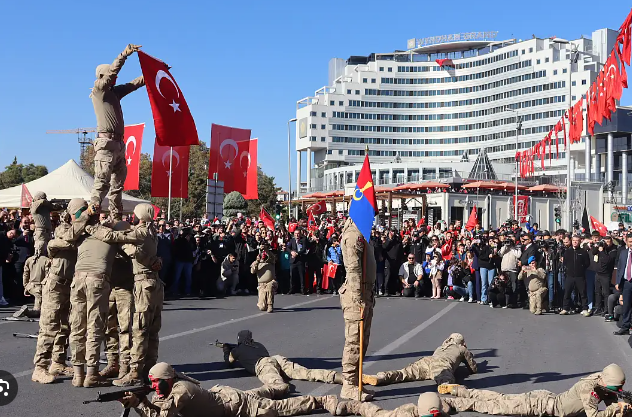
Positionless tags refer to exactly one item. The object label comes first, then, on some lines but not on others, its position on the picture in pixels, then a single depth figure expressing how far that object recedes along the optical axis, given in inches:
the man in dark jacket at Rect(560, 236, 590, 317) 627.8
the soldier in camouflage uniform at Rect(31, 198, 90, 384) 302.7
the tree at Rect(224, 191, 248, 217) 2465.6
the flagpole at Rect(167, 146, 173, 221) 927.0
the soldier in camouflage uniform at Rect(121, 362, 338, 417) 217.9
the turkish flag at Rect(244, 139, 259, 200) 999.6
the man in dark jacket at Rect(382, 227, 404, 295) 799.7
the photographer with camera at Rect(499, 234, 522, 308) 688.4
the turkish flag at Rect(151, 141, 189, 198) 951.0
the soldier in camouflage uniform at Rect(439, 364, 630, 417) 237.5
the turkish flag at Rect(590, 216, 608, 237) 1047.1
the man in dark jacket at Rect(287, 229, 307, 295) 781.9
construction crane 4594.0
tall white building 5014.8
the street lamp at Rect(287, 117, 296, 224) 2685.8
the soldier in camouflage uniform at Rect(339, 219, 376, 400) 288.2
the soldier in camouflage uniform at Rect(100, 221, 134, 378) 300.8
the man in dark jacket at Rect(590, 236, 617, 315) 602.1
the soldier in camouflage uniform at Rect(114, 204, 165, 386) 292.5
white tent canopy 1104.8
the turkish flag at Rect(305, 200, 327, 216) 1628.9
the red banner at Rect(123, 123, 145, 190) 907.4
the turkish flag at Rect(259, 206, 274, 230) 922.1
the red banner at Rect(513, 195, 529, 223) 2986.2
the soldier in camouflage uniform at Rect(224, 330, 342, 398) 290.5
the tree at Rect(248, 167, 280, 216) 3228.3
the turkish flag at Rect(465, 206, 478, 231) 1229.5
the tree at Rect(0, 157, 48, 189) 3016.7
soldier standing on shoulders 411.5
